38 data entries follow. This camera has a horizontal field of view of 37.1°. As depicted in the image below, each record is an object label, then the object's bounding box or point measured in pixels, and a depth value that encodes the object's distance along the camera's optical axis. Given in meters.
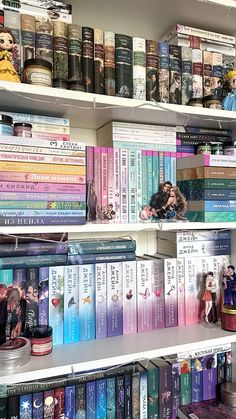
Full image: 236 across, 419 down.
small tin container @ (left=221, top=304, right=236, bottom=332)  0.98
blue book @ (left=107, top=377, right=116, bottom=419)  0.95
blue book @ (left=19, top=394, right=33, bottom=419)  0.86
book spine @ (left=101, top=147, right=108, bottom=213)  0.95
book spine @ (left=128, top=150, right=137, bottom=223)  0.97
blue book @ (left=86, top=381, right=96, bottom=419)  0.93
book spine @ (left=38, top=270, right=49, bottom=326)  0.88
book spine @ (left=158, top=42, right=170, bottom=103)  0.97
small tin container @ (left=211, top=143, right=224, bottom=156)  1.06
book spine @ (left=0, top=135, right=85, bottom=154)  0.77
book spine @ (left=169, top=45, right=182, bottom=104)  0.99
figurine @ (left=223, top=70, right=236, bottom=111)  1.03
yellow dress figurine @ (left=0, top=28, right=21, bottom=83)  0.77
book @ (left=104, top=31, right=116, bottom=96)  0.91
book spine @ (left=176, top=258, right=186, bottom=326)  1.03
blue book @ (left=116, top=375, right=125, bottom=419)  0.95
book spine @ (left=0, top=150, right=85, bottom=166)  0.78
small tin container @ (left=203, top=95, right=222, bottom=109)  1.00
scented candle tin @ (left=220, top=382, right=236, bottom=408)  1.03
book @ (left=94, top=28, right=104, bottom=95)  0.90
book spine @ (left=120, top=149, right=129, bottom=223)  0.96
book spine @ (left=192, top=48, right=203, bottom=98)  1.02
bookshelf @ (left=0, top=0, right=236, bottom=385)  0.80
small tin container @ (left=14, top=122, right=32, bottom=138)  0.82
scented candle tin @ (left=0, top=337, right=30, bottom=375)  0.76
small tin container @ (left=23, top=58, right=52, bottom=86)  0.80
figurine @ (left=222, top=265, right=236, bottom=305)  1.05
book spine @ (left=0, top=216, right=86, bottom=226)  0.77
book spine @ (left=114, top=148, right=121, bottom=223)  0.96
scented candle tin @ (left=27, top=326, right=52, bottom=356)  0.83
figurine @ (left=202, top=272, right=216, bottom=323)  1.04
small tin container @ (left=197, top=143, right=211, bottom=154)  1.06
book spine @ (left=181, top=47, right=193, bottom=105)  1.01
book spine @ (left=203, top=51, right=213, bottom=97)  1.04
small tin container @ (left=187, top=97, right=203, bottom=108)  0.99
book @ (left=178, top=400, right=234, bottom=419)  0.99
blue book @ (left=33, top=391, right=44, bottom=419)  0.87
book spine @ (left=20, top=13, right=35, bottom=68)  0.84
